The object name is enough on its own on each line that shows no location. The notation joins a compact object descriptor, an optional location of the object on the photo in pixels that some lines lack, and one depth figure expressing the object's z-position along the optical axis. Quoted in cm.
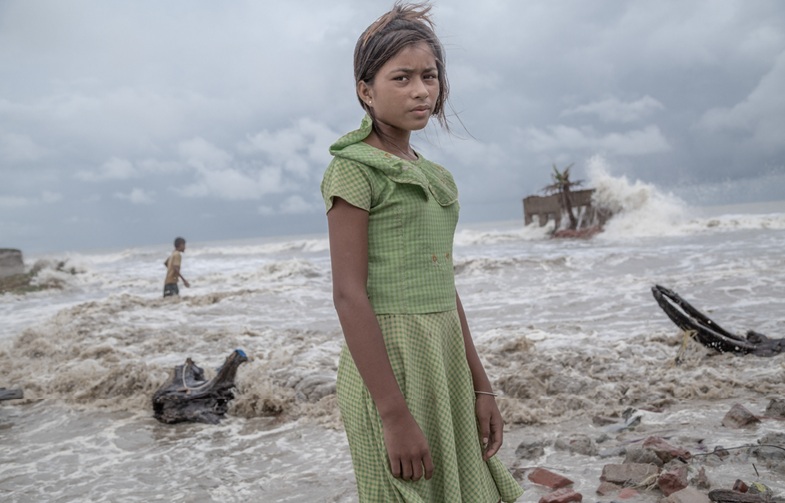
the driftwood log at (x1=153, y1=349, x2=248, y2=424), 454
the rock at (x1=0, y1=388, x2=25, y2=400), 479
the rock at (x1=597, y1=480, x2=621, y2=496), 264
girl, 122
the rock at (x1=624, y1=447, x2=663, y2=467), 281
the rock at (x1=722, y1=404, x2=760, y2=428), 336
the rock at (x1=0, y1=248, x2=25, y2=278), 2036
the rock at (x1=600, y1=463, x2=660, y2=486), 266
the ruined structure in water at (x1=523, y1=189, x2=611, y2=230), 2639
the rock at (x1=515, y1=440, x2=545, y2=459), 325
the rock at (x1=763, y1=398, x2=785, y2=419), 345
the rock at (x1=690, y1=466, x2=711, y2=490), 255
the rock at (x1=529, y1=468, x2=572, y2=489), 278
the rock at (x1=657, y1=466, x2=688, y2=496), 251
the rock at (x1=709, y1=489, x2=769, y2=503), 228
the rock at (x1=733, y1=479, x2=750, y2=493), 240
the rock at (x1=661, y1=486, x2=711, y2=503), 230
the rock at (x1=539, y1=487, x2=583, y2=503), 253
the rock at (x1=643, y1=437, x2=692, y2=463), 283
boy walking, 1248
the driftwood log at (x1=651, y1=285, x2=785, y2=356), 497
